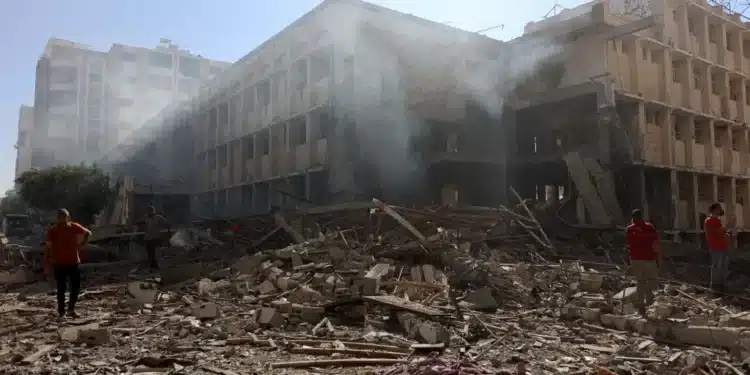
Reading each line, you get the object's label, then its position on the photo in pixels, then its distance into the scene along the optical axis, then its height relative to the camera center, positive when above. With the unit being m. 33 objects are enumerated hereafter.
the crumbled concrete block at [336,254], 10.88 -0.42
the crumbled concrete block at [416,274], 9.51 -0.72
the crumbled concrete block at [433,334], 6.12 -1.13
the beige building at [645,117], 19.23 +4.49
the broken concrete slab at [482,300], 8.30 -1.03
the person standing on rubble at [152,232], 13.91 +0.04
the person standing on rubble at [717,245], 9.89 -0.26
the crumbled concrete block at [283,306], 7.83 -1.04
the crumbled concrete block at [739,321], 6.73 -1.10
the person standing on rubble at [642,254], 8.19 -0.34
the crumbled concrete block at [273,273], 10.12 -0.75
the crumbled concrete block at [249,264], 11.27 -0.63
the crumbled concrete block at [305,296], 8.54 -0.98
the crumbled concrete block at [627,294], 8.31 -0.97
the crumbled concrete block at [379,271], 8.98 -0.64
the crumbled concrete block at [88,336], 6.38 -1.17
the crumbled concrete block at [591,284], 9.52 -0.90
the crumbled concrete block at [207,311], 7.89 -1.11
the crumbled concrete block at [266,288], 9.55 -0.94
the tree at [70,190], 29.30 +2.34
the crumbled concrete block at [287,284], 9.52 -0.87
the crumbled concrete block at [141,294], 9.16 -1.00
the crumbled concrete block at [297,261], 10.97 -0.55
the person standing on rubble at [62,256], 8.25 -0.32
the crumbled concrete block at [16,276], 13.60 -1.03
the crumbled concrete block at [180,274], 11.45 -0.83
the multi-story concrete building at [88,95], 53.50 +13.63
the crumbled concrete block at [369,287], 8.14 -0.80
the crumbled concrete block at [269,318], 7.31 -1.12
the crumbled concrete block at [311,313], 7.62 -1.11
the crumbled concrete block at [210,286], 9.95 -0.95
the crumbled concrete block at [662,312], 7.24 -1.06
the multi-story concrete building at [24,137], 57.03 +10.06
